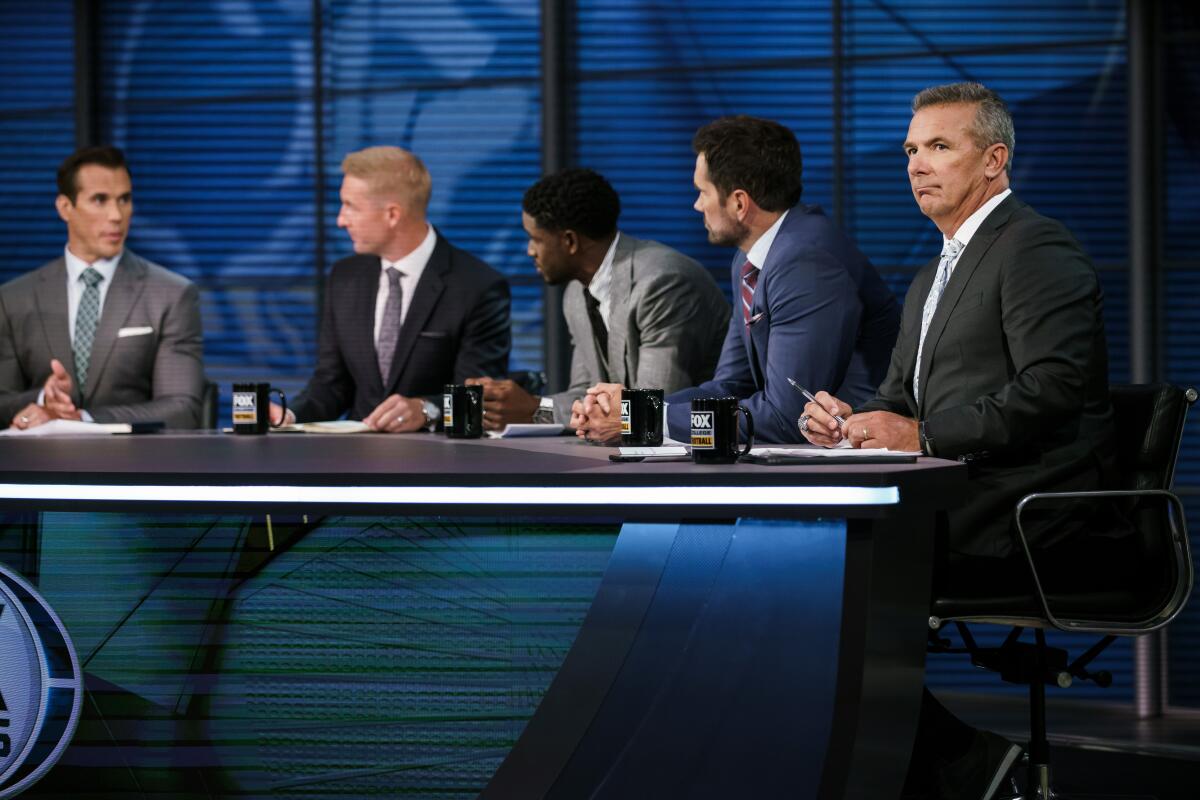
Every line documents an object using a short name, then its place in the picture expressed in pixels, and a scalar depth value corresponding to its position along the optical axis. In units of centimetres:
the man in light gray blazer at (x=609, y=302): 743
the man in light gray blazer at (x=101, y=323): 837
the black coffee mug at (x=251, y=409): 682
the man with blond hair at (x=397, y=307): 835
